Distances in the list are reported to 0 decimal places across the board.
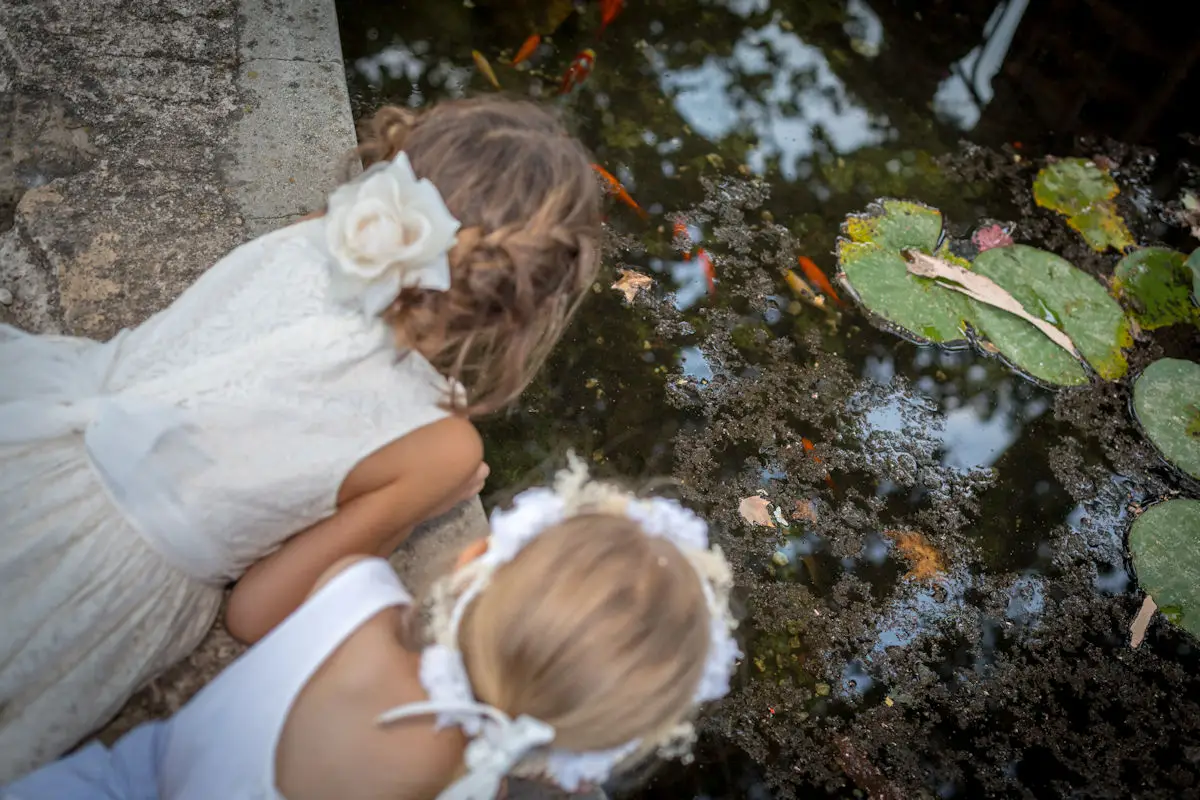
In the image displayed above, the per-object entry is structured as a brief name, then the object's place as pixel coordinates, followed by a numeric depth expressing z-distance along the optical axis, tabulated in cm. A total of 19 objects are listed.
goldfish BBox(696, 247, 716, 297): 208
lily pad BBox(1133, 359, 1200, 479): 202
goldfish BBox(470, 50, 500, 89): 230
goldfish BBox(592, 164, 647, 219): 216
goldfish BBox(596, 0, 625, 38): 251
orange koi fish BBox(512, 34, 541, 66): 237
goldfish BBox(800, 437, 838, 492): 187
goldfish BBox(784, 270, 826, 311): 212
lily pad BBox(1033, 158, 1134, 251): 241
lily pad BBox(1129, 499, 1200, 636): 181
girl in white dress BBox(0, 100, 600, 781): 107
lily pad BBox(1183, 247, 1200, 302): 227
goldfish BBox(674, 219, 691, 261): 213
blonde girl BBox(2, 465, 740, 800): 87
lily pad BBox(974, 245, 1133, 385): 211
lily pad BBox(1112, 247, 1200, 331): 228
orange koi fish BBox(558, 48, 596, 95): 235
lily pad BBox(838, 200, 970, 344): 210
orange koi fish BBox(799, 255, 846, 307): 214
